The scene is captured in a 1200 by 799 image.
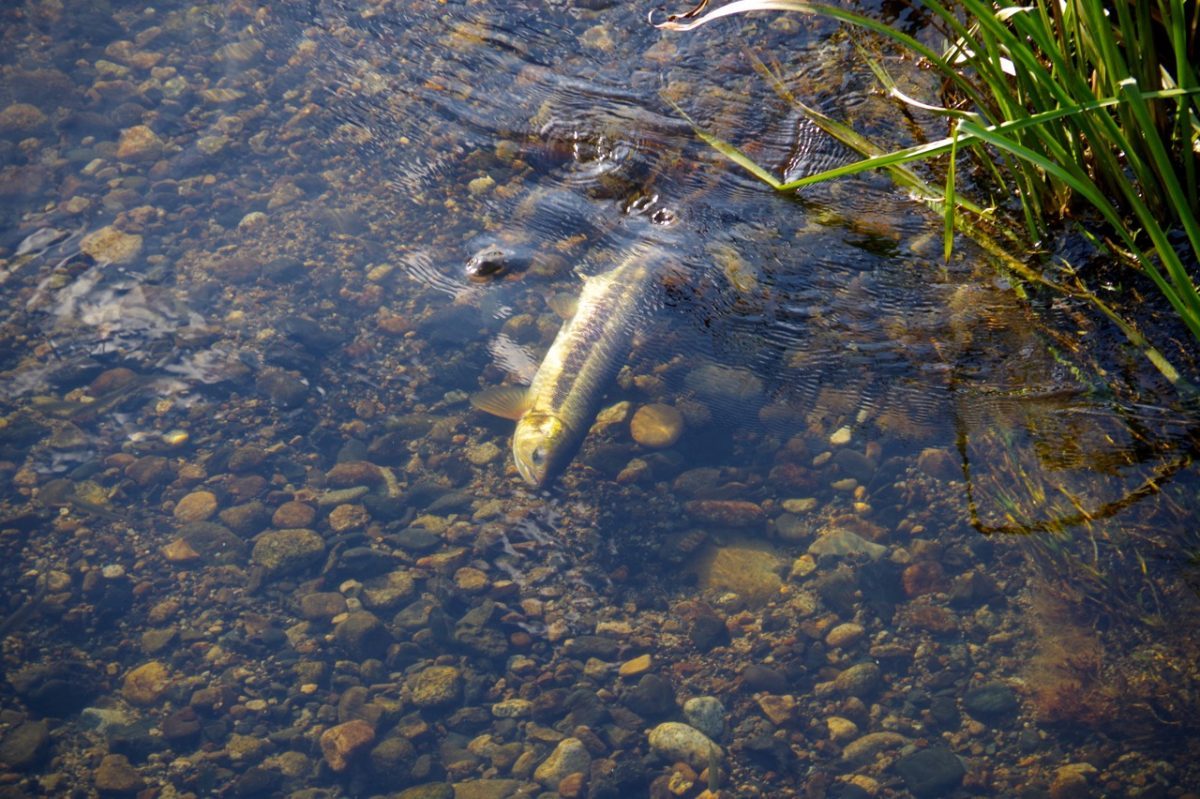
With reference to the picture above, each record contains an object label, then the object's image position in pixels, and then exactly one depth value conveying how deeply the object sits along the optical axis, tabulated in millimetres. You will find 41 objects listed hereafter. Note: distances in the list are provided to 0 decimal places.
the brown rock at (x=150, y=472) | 4590
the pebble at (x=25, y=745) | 3570
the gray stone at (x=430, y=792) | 3578
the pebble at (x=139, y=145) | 5812
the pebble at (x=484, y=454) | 4578
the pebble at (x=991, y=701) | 3568
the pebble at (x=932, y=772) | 3377
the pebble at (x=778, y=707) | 3777
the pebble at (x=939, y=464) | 3873
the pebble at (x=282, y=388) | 4809
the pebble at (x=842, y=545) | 4129
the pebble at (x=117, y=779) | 3572
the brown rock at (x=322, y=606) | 4238
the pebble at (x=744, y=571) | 4137
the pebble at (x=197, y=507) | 4504
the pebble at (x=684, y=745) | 3674
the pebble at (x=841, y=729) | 3680
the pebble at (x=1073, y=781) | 3219
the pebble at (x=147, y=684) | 3910
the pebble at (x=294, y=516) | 4480
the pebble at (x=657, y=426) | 4465
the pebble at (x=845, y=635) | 3932
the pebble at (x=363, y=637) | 4105
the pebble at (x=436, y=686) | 3951
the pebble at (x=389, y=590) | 4258
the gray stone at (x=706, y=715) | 3767
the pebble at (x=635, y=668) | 3967
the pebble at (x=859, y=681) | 3785
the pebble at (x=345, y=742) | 3740
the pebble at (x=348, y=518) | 4480
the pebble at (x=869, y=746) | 3594
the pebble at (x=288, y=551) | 4371
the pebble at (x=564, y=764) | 3658
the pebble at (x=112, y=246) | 5246
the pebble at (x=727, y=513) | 4277
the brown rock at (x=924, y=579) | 3918
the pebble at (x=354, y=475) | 4590
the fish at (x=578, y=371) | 4352
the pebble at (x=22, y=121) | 5867
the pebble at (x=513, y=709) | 3906
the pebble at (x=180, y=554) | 4375
